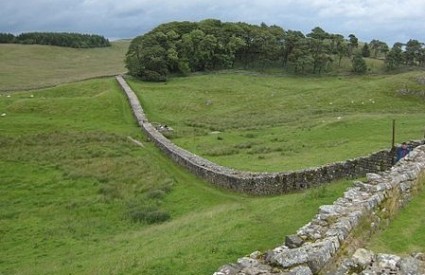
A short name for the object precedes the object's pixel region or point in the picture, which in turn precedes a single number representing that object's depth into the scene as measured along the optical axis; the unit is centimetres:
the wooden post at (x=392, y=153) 2455
